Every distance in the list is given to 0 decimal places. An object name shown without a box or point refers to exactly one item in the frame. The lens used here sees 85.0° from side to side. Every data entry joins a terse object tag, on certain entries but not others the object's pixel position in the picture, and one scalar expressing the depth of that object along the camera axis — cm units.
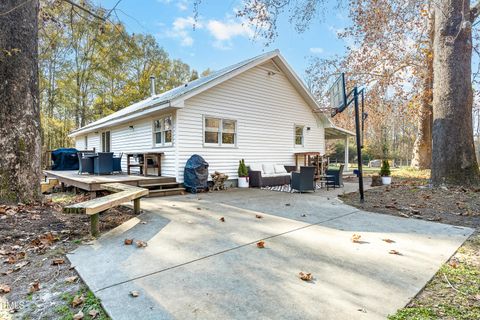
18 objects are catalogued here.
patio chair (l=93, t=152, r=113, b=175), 937
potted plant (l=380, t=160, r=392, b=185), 1012
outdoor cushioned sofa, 971
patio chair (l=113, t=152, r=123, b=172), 1064
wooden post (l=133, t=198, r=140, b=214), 502
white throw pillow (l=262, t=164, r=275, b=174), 1018
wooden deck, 683
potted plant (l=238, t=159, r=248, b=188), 965
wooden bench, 327
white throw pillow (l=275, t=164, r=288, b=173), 1059
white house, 856
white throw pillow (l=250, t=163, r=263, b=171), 1008
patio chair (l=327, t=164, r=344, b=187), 951
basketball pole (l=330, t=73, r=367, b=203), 610
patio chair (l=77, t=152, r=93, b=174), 963
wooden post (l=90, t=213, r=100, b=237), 365
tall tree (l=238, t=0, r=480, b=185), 686
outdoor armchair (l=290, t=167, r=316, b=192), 810
